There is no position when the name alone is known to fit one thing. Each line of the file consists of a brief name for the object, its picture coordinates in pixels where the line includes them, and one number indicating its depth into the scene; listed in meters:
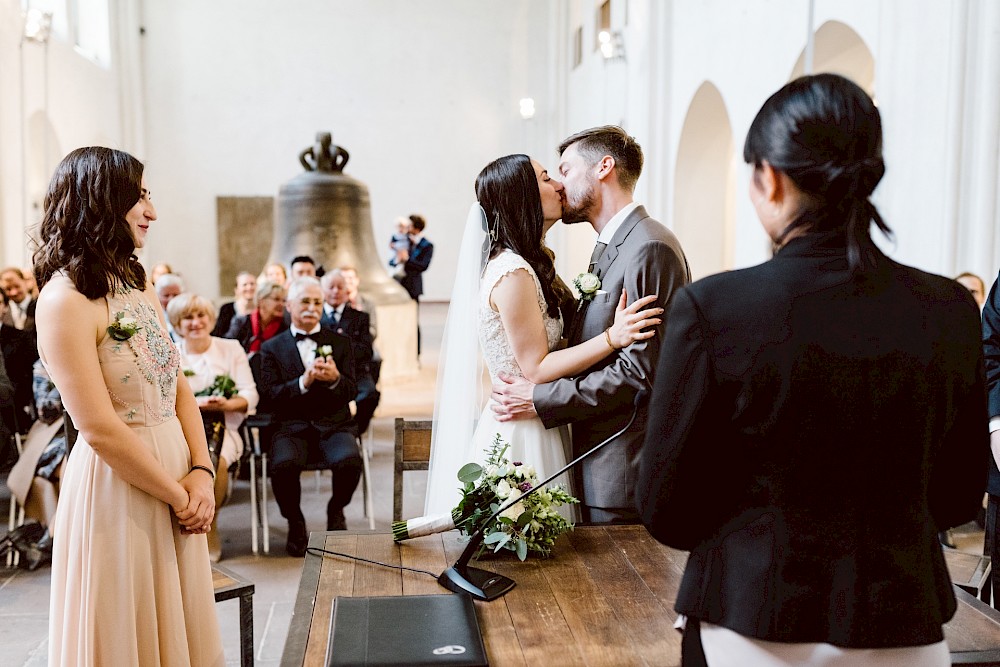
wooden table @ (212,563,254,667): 2.87
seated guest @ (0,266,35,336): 8.09
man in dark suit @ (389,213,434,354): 13.01
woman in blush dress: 2.23
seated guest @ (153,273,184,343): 6.77
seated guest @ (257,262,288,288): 8.77
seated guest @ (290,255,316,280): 7.75
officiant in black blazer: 1.18
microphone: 2.06
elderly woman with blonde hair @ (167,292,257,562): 5.18
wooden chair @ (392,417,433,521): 3.17
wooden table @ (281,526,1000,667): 1.79
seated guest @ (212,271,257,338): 7.53
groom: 2.64
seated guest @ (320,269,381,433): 5.96
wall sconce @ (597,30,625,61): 12.63
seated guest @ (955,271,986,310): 5.02
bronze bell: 11.03
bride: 2.71
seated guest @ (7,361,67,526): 4.96
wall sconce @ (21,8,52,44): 11.41
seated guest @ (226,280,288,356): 6.68
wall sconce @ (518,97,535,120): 16.94
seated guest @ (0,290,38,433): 6.06
